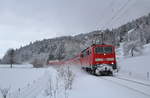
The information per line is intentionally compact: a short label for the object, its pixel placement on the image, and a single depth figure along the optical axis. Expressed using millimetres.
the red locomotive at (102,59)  19047
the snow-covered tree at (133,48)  55906
